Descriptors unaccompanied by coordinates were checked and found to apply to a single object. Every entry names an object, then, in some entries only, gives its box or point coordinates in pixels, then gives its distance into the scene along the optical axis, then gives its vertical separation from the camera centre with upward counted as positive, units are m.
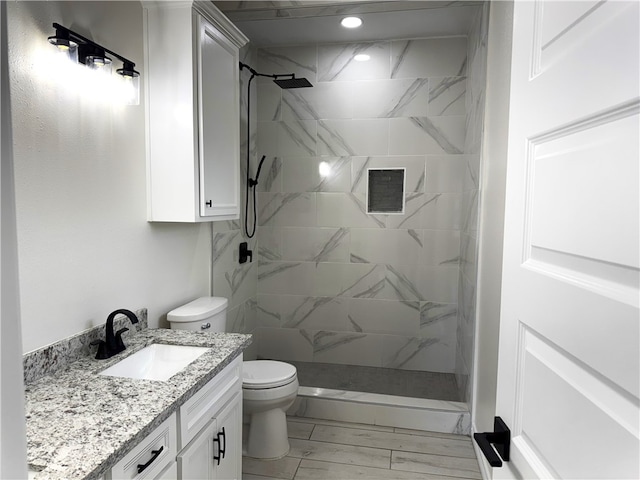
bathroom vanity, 1.03 -0.60
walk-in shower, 3.33 -0.02
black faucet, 1.65 -0.55
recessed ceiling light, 2.99 +1.38
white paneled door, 0.51 -0.05
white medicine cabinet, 1.97 +0.50
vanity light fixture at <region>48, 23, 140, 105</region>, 1.44 +0.57
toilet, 2.33 -1.07
